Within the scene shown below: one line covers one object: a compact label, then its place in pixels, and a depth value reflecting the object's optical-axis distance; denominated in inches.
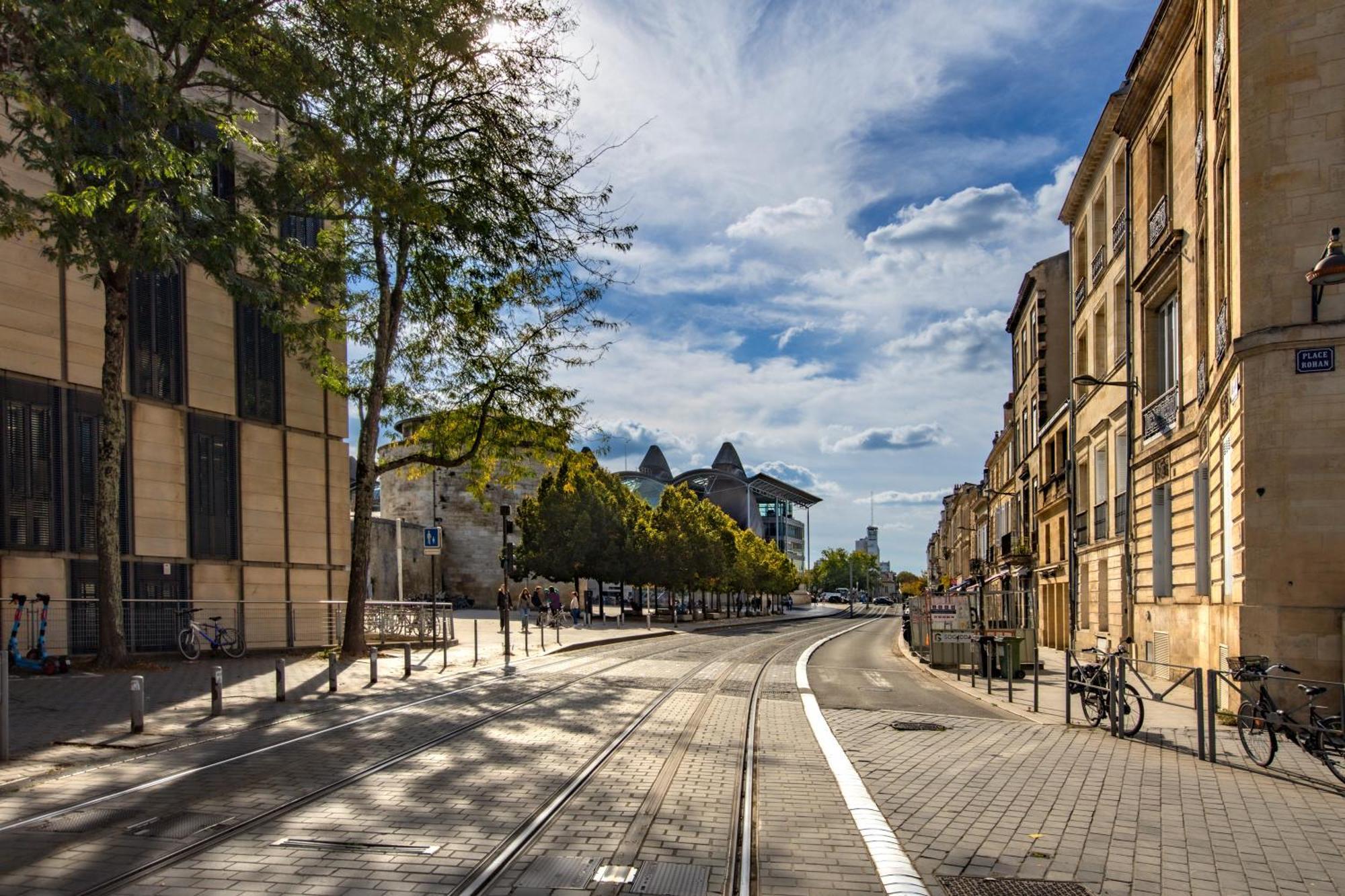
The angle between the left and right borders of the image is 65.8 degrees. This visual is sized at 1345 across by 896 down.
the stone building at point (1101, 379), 988.6
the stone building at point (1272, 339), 510.9
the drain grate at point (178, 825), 265.2
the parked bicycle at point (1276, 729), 370.3
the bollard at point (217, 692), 502.6
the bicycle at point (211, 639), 789.2
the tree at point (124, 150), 488.1
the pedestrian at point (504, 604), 998.2
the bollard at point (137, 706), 438.3
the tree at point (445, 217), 620.4
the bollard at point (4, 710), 373.4
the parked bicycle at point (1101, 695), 490.3
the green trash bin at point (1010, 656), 699.9
